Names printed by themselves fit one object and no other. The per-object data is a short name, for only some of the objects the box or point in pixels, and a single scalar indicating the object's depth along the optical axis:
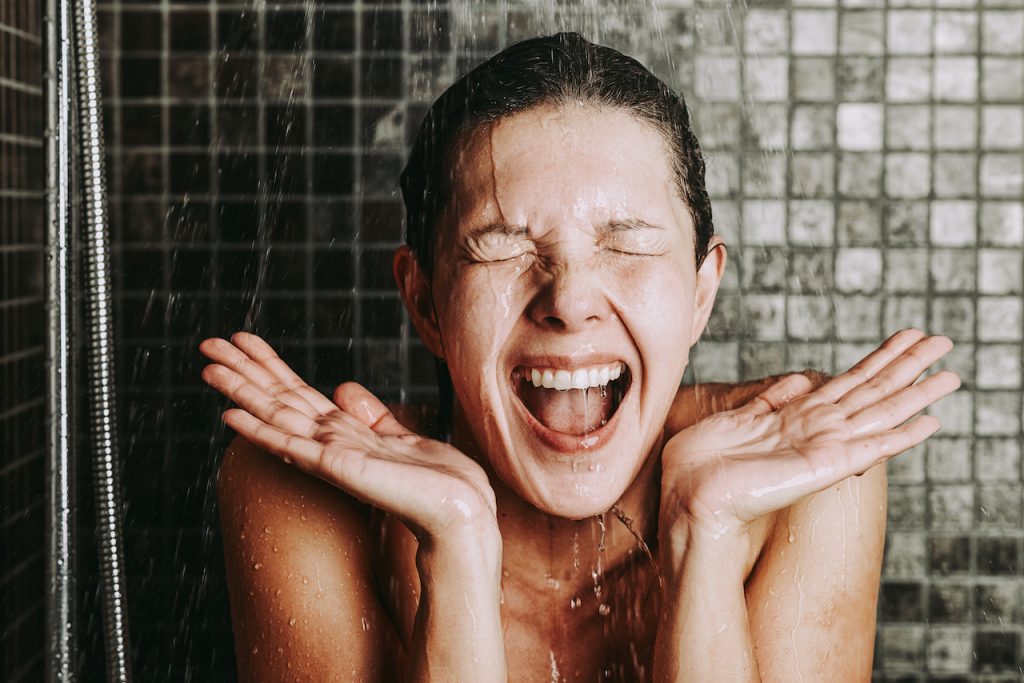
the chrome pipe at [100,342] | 1.05
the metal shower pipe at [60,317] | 1.07
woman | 0.94
